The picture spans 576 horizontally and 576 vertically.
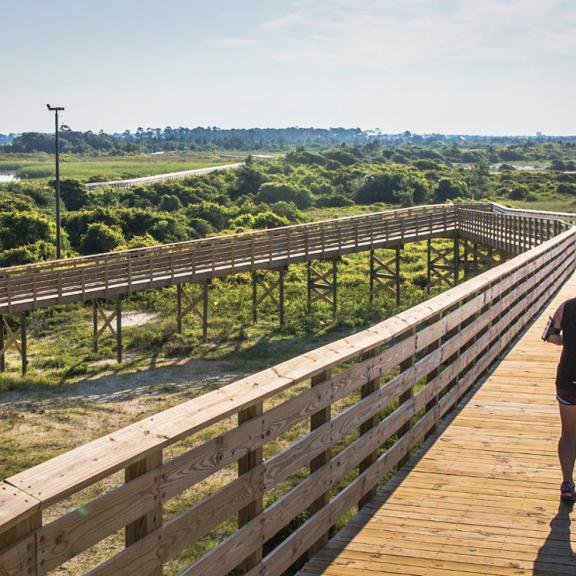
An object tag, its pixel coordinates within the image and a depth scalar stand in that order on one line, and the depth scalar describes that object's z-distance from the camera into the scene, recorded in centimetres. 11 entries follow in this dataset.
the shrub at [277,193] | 7788
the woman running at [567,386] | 589
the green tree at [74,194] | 6956
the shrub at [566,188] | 9644
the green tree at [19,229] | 4756
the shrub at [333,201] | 8256
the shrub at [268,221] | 5709
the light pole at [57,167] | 3663
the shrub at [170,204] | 7225
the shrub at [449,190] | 8656
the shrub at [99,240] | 5022
